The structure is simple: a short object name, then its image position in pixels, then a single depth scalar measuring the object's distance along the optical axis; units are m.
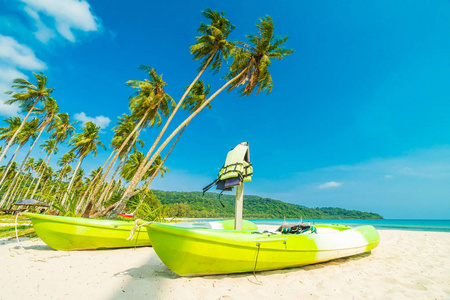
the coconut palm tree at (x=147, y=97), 11.88
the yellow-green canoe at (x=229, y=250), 2.73
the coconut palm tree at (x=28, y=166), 29.68
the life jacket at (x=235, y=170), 4.29
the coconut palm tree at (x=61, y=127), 19.21
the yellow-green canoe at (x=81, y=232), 4.18
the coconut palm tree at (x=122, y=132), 17.95
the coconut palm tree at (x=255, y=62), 9.80
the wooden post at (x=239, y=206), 4.41
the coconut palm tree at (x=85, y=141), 18.10
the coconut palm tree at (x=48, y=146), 24.90
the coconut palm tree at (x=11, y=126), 20.30
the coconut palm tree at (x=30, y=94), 15.77
